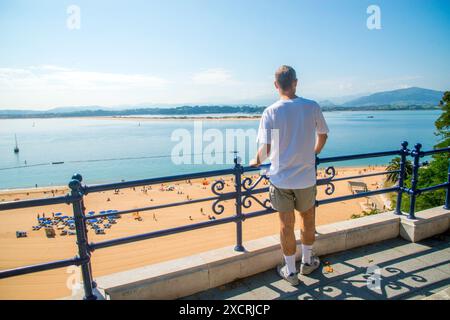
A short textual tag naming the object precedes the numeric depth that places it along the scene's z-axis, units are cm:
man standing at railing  268
